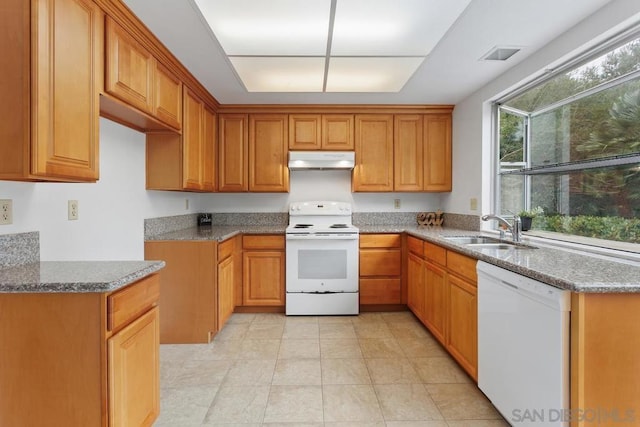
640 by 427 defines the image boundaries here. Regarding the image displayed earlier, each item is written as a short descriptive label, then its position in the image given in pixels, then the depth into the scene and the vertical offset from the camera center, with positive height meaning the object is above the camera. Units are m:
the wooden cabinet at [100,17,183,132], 1.75 +0.77
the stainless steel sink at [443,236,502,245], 2.77 -0.25
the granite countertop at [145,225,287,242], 2.77 -0.21
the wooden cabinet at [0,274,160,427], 1.24 -0.57
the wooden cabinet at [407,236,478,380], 2.09 -0.66
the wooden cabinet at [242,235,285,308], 3.44 -0.64
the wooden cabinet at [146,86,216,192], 2.74 +0.46
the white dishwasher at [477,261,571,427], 1.33 -0.63
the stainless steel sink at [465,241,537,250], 2.33 -0.26
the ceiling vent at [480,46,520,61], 2.30 +1.13
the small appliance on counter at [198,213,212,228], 3.82 -0.13
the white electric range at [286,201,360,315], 3.39 -0.65
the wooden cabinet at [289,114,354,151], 3.71 +0.86
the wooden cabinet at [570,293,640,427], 1.29 -0.58
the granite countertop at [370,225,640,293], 1.27 -0.26
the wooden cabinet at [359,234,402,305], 3.48 -0.62
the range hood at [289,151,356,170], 3.62 +0.56
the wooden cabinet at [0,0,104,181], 1.25 +0.48
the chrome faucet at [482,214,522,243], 2.37 -0.12
